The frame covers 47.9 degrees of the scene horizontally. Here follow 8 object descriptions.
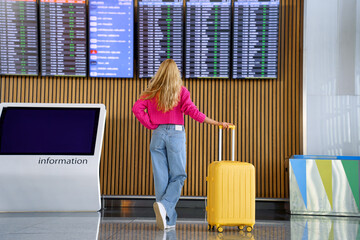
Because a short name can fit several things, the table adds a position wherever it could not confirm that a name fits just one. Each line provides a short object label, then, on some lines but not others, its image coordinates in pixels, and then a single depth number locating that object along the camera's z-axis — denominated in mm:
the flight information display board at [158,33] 5422
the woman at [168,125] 3695
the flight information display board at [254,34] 5367
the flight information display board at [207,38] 5398
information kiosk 4570
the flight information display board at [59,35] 5449
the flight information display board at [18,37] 5445
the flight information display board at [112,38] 5426
